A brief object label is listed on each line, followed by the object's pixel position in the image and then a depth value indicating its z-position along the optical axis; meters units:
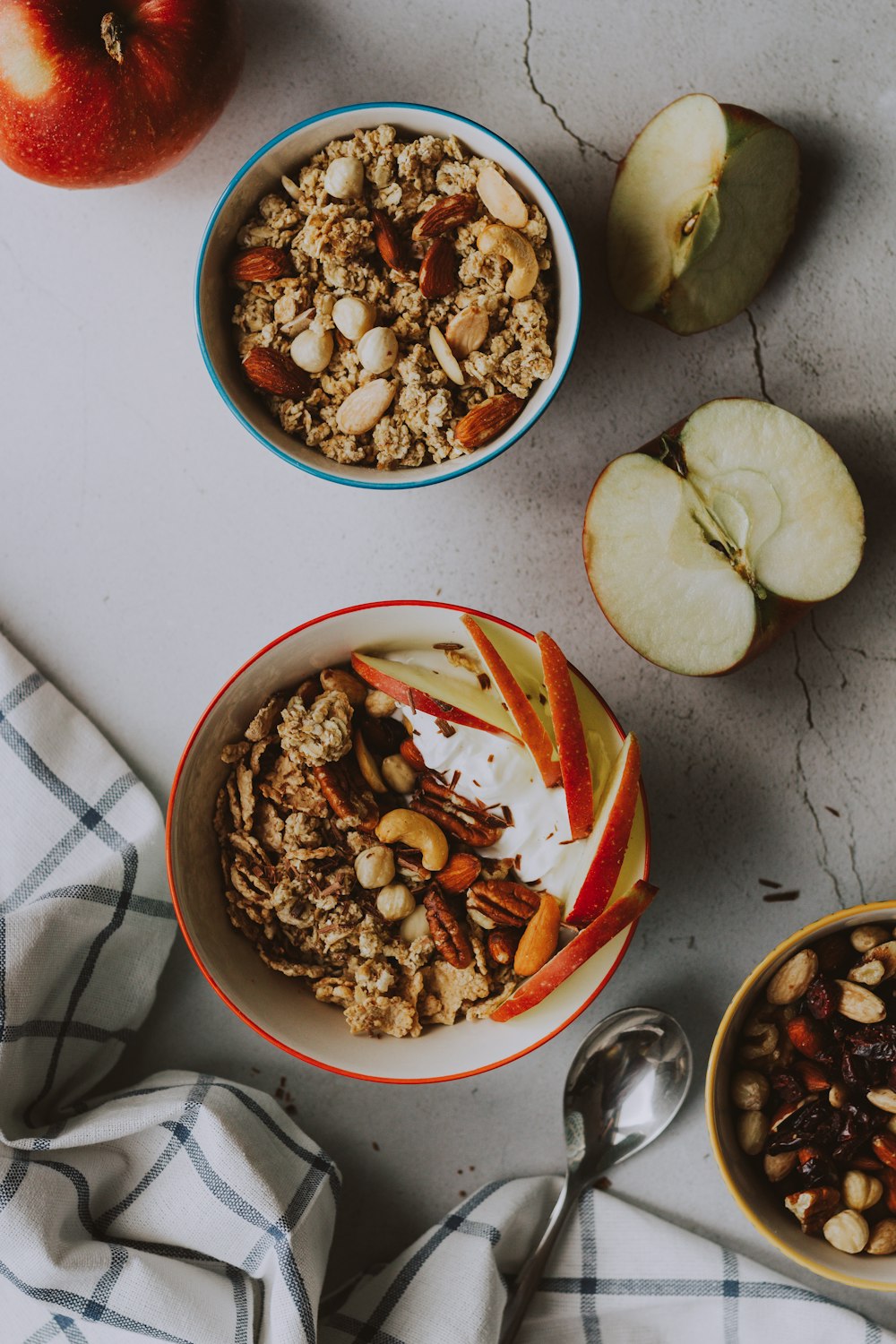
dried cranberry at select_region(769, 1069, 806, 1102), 0.72
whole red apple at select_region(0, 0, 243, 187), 0.69
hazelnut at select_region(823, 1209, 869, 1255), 0.71
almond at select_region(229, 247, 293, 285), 0.70
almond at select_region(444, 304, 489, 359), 0.70
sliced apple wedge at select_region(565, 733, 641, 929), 0.67
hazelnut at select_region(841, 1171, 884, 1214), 0.71
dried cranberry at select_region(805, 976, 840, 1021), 0.71
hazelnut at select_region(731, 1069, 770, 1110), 0.72
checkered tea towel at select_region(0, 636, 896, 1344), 0.72
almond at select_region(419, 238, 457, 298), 0.70
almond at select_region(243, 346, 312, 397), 0.70
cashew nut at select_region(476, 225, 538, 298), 0.69
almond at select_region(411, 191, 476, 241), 0.70
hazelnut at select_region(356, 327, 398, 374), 0.70
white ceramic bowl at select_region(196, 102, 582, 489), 0.69
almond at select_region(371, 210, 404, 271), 0.70
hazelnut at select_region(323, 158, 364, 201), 0.70
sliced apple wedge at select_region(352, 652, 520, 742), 0.69
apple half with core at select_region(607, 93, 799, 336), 0.70
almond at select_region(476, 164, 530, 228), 0.70
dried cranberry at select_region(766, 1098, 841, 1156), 0.71
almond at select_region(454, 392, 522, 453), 0.70
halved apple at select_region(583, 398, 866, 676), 0.70
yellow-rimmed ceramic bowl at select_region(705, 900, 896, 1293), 0.70
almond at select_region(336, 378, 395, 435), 0.70
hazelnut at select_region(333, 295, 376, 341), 0.70
